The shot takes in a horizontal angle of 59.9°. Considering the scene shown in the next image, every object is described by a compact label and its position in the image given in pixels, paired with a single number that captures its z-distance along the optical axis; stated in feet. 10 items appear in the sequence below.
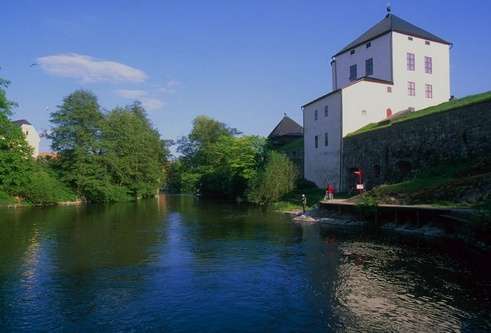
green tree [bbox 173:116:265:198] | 173.06
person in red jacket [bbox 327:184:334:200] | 106.83
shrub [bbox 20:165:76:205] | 149.28
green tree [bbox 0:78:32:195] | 140.67
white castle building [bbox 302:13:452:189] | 127.03
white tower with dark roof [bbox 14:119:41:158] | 262.88
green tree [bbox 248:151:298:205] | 136.98
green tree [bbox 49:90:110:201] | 171.12
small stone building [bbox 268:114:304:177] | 172.14
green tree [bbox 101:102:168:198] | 181.37
